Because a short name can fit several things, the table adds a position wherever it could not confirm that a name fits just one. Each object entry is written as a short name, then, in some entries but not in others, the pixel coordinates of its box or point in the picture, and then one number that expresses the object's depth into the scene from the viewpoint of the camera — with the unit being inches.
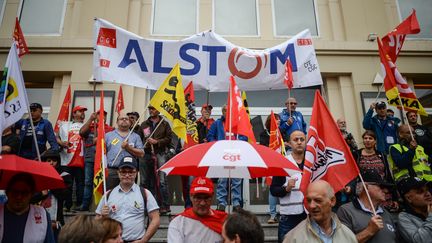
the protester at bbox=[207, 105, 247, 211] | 215.3
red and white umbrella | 108.1
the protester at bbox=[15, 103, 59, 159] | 206.5
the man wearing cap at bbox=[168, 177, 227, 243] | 115.8
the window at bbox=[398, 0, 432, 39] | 362.3
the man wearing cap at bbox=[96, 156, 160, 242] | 142.4
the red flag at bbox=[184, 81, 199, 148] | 225.0
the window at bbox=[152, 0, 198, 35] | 353.4
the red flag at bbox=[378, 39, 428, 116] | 212.7
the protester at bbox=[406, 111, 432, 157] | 221.0
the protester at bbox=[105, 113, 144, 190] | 193.8
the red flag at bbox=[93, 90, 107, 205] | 157.9
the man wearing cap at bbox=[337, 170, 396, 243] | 112.6
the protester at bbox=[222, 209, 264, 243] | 93.3
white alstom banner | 201.0
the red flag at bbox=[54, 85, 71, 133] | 273.3
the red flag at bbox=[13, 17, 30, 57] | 217.6
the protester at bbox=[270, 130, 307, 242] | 143.5
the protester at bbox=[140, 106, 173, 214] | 222.1
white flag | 131.7
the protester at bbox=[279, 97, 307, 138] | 236.8
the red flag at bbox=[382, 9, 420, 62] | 231.5
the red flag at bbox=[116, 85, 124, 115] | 285.3
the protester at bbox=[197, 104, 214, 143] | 252.2
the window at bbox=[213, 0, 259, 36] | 357.7
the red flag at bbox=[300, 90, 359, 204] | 127.6
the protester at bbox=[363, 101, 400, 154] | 245.4
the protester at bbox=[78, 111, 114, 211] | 221.0
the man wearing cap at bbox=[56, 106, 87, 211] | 232.4
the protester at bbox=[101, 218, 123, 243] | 84.7
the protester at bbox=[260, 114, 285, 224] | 212.3
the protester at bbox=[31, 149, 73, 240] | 149.5
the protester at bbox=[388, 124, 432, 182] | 191.2
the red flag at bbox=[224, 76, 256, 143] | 142.2
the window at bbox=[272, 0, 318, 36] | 361.4
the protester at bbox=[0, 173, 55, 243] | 109.1
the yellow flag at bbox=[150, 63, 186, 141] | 174.7
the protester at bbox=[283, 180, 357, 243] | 106.3
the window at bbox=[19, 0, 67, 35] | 346.9
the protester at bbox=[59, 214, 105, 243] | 78.4
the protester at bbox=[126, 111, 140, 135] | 239.1
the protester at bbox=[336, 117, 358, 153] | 227.5
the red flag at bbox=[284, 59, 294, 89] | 208.7
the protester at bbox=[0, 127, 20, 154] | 195.0
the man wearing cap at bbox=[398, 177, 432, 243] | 114.4
